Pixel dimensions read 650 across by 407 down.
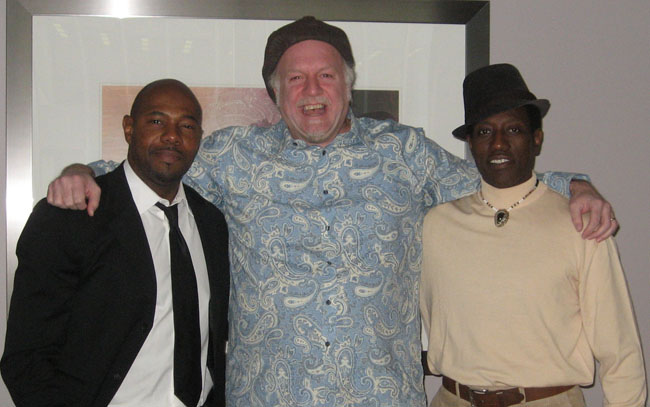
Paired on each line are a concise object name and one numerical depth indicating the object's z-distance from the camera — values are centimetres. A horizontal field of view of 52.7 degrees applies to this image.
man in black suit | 147
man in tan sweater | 162
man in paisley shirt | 168
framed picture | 200
